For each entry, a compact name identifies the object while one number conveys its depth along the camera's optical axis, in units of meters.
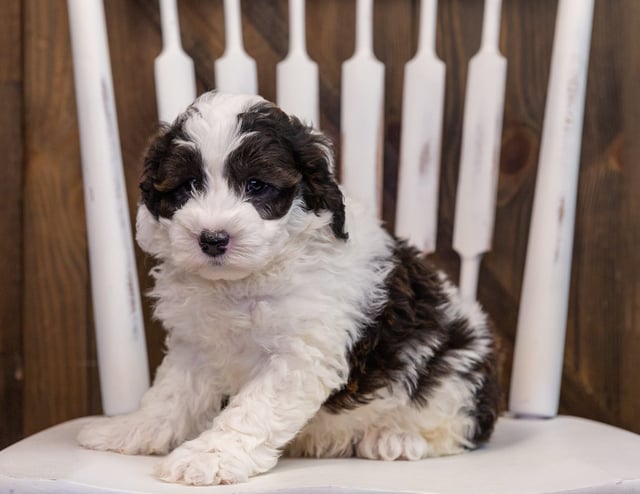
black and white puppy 1.25
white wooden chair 1.22
